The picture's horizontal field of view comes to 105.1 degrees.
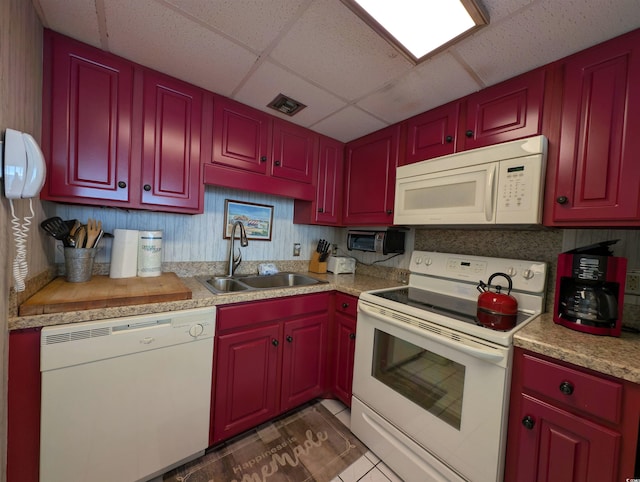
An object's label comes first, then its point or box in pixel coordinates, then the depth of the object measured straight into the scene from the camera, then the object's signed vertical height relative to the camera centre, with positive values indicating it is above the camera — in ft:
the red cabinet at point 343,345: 5.48 -2.54
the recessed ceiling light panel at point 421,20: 2.95 +2.82
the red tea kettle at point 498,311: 3.63 -1.00
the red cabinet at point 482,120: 3.99 +2.31
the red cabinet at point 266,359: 4.48 -2.61
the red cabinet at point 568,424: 2.55 -2.01
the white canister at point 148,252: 4.90 -0.55
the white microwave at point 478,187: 3.80 +1.01
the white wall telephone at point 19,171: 2.58 +0.52
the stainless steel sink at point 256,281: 5.84 -1.28
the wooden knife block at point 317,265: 7.43 -0.93
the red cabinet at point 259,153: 5.27 +1.89
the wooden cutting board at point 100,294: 3.11 -1.04
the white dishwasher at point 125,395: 3.13 -2.46
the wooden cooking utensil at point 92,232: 4.28 -0.17
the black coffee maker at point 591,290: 3.20 -0.57
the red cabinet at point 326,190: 6.93 +1.30
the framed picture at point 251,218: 6.48 +0.36
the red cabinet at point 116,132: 3.81 +1.60
